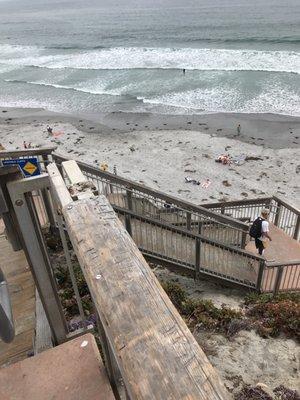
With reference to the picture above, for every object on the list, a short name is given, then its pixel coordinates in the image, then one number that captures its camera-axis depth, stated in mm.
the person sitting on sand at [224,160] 20234
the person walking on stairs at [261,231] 9727
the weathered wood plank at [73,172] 2289
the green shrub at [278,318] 6559
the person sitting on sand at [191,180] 18188
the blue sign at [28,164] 6000
